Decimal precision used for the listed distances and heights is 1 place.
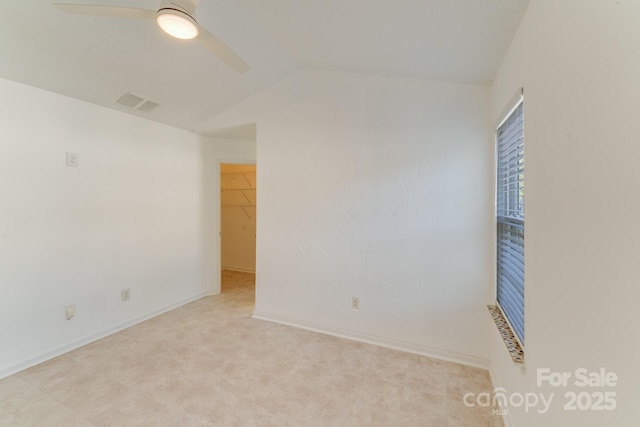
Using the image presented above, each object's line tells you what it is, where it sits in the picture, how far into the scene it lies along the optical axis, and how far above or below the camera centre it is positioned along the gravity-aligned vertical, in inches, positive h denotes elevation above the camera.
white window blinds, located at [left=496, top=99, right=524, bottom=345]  63.2 -2.0
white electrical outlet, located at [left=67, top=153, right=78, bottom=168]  97.7 +18.3
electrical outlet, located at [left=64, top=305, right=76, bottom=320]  97.7 -37.3
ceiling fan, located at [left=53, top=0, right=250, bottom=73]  52.2 +38.9
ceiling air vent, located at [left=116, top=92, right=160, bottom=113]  103.8 +43.6
